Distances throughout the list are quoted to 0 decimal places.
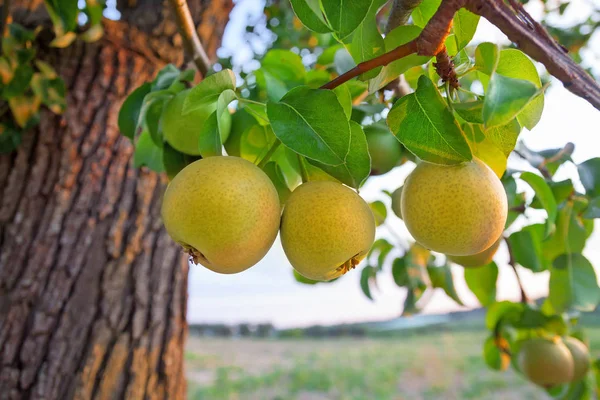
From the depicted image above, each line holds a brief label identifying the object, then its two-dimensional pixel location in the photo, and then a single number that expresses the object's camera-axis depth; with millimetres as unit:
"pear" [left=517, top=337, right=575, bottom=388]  401
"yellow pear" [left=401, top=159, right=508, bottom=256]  188
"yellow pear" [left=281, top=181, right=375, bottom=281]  189
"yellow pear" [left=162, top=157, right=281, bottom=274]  179
